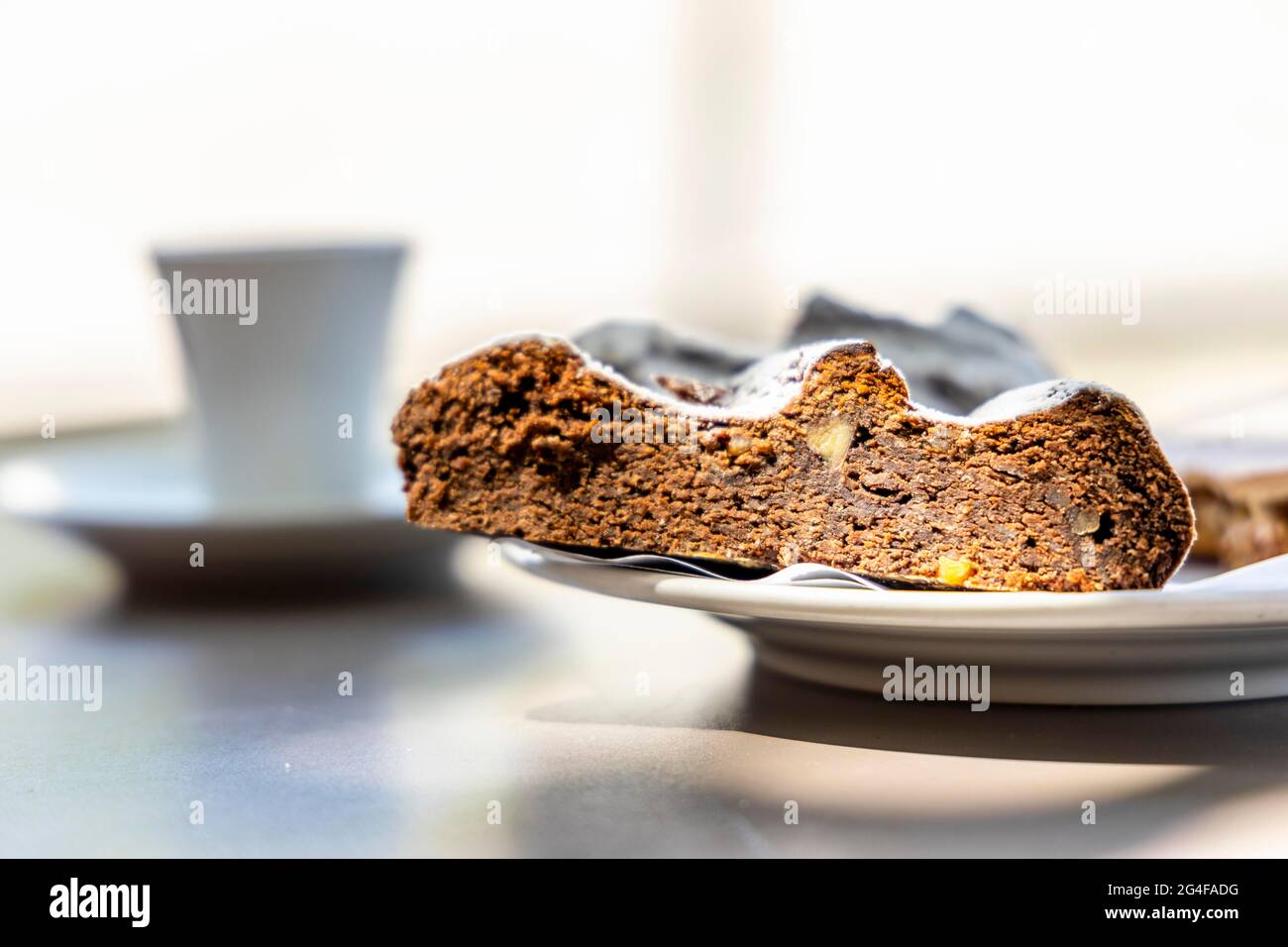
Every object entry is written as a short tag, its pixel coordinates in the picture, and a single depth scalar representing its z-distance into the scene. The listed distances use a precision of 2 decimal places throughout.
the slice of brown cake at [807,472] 0.34
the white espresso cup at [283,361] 0.46
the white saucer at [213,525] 0.45
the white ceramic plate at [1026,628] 0.33
